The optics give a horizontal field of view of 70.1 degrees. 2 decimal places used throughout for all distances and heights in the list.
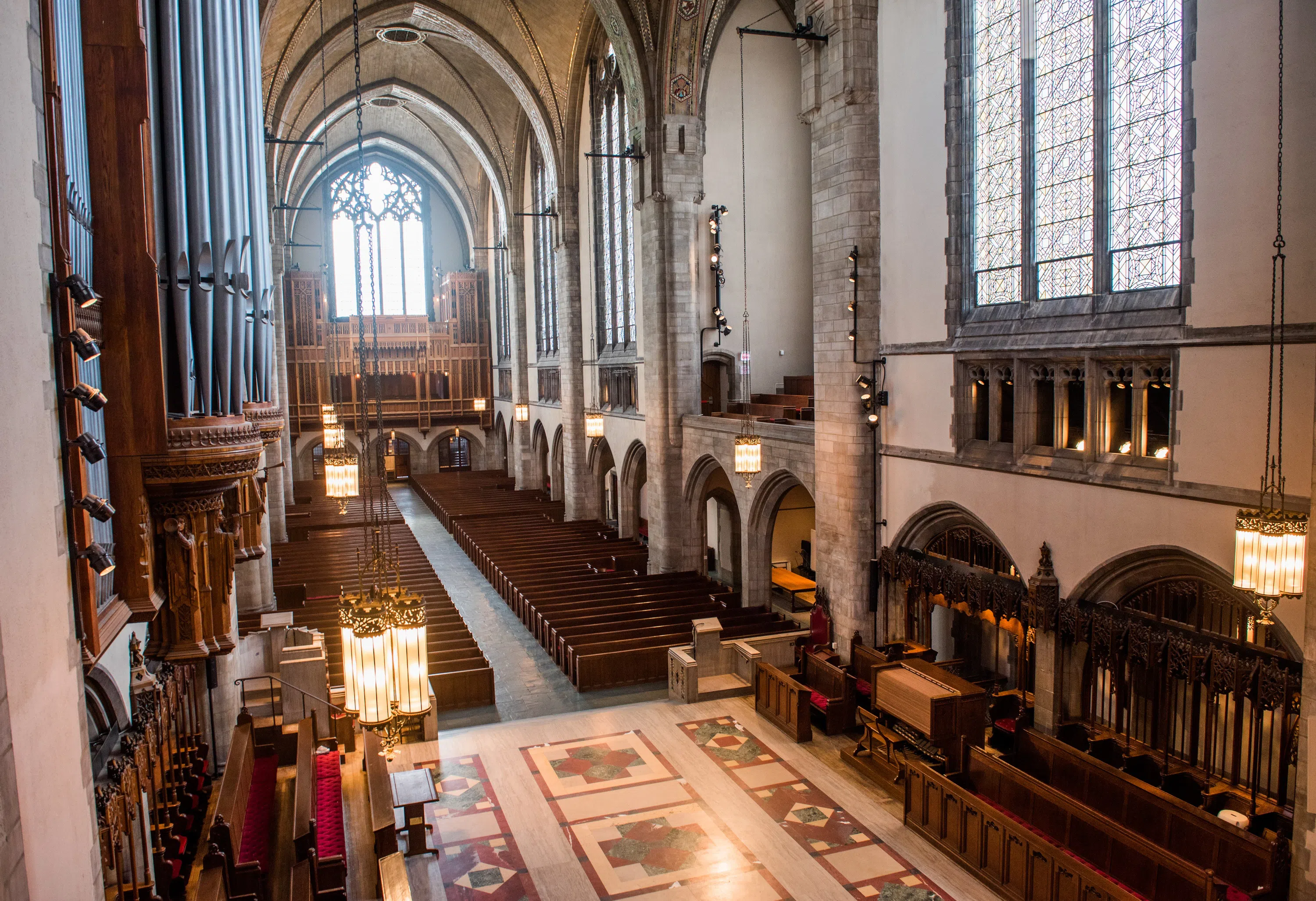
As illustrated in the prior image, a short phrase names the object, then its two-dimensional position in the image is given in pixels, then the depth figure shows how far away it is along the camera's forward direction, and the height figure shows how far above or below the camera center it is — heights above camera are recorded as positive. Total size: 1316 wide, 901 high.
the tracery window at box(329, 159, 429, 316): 38.38 +6.26
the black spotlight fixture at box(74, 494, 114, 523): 3.24 -0.36
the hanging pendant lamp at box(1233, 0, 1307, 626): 6.98 -1.32
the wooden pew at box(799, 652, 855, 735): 11.64 -3.91
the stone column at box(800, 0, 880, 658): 12.73 +1.56
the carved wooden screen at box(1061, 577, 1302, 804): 8.05 -2.79
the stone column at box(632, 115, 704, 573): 18.69 +1.65
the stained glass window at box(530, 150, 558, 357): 29.23 +3.72
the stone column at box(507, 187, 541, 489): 32.53 +1.73
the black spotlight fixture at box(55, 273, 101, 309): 3.14 +0.38
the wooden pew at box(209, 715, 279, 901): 6.91 -3.62
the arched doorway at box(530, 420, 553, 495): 31.97 -2.25
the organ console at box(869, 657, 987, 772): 9.66 -3.42
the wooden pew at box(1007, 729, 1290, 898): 7.00 -3.67
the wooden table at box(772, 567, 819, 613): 19.25 -4.09
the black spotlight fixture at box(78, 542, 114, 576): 3.26 -0.54
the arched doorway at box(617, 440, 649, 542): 22.42 -2.55
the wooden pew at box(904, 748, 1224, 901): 6.95 -3.81
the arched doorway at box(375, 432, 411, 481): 39.84 -2.59
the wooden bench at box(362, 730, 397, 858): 7.59 -3.47
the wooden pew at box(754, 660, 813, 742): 11.32 -3.92
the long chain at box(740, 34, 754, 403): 19.42 +1.08
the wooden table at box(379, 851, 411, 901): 6.81 -3.61
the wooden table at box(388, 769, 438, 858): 8.36 -3.60
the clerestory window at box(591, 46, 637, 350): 21.72 +4.17
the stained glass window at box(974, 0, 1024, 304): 10.86 +2.75
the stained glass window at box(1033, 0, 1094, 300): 9.91 +2.55
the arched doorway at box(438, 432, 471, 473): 41.03 -2.58
